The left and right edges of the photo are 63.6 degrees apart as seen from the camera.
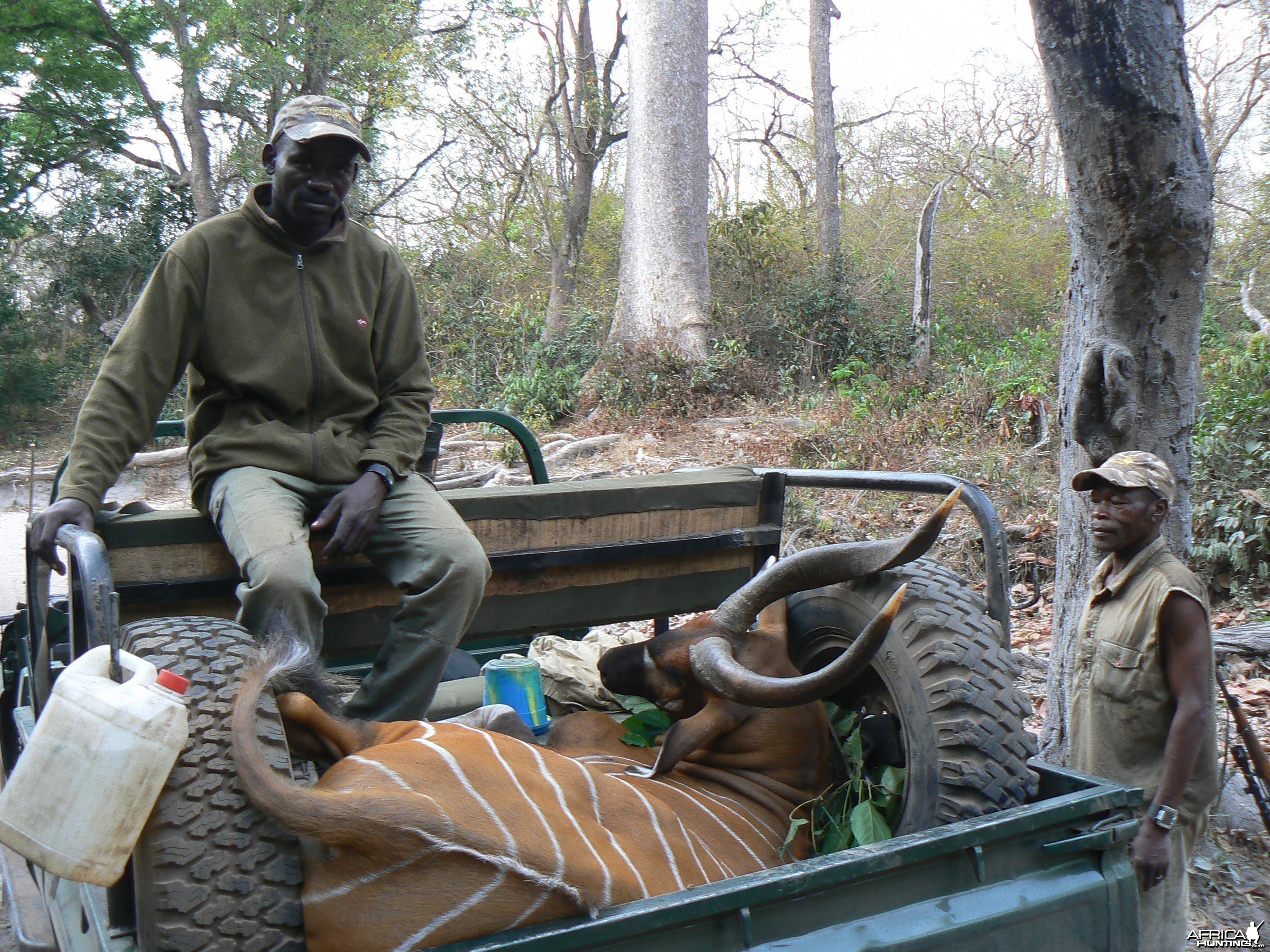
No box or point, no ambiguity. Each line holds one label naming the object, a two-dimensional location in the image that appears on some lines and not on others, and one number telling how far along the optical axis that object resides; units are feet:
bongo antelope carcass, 5.96
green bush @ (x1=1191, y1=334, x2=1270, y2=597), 22.53
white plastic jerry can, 5.55
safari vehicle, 5.94
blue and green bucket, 11.09
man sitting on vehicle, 9.25
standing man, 9.71
